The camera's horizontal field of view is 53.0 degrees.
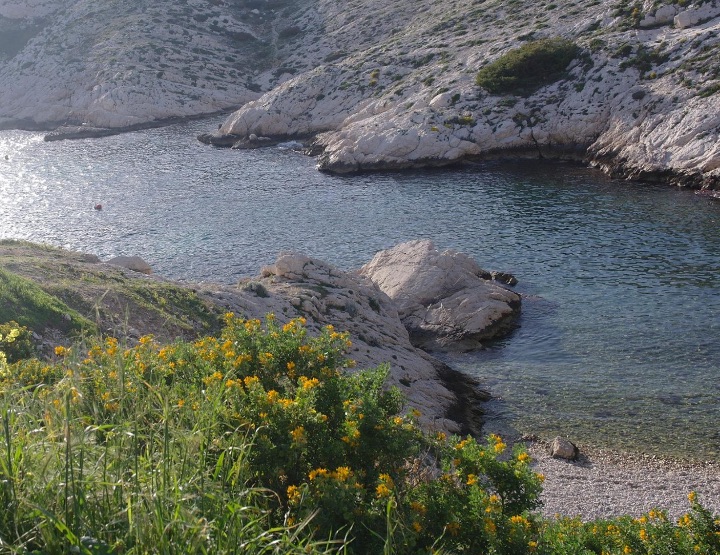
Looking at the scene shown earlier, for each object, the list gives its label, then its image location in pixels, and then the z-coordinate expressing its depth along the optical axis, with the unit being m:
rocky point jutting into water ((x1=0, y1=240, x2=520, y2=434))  22.41
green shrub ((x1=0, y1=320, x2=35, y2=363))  16.48
